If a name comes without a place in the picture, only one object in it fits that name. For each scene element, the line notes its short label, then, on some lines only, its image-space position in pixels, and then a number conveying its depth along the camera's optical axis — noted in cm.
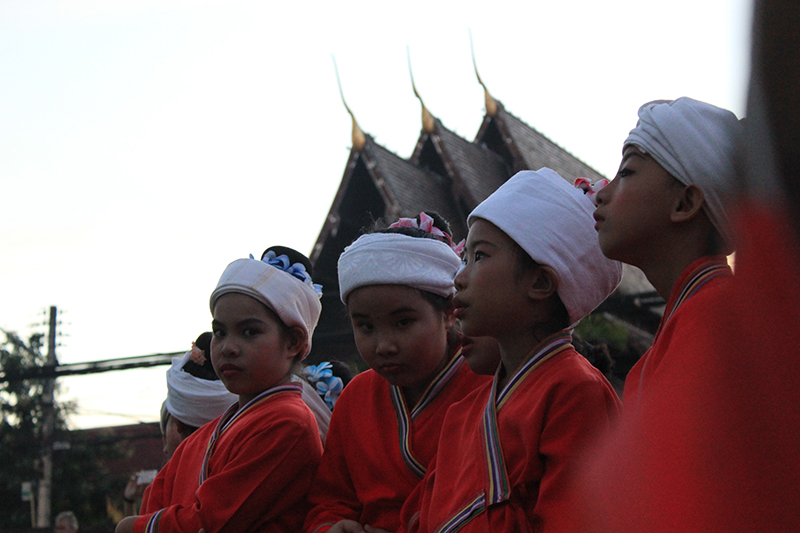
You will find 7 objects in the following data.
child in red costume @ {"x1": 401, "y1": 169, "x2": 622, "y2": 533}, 190
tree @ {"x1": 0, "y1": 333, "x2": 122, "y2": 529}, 2456
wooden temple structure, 1079
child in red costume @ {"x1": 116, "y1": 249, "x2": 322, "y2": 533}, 275
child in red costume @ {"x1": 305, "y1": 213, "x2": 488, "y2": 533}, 257
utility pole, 1770
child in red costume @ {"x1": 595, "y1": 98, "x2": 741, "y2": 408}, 174
